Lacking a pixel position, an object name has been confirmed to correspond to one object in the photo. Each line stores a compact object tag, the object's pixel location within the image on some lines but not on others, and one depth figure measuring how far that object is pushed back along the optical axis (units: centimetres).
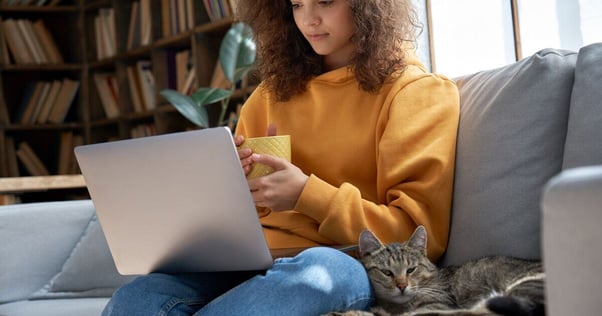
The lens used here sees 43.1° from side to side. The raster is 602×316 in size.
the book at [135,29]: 491
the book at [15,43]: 515
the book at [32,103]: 523
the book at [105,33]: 515
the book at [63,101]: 532
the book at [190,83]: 436
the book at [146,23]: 469
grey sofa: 143
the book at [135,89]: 495
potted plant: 368
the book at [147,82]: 481
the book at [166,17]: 457
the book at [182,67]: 449
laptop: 123
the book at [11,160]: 516
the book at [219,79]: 414
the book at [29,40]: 518
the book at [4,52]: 513
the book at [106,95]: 521
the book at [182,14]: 441
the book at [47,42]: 529
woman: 133
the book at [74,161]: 539
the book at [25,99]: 523
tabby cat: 138
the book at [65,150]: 540
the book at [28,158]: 523
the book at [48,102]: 529
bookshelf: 469
